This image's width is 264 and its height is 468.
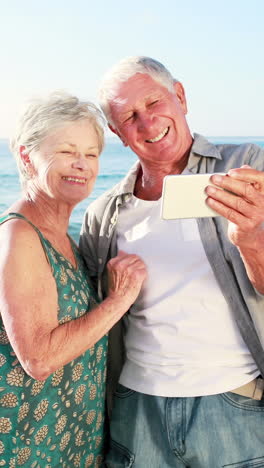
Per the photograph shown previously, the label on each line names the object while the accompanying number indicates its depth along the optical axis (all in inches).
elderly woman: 72.0
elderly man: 81.8
